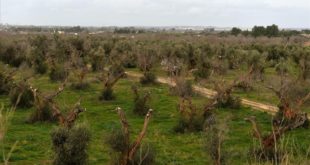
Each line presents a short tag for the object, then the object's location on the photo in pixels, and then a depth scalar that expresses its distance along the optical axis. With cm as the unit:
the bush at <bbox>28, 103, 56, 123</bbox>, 2367
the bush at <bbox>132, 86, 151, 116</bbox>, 2615
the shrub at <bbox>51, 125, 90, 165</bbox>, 1358
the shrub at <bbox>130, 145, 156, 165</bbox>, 1432
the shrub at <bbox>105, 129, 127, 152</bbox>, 1429
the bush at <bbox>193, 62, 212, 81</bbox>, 4106
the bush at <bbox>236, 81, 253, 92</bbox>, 3532
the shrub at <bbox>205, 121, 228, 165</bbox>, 1350
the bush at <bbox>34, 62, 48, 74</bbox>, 4569
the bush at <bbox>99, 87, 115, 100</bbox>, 3086
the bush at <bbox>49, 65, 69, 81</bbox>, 3959
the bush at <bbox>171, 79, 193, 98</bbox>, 2453
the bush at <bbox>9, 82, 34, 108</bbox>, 2795
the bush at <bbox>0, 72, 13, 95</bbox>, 3245
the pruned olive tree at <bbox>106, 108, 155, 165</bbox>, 1380
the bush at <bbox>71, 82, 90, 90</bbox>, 3559
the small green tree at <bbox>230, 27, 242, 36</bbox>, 13775
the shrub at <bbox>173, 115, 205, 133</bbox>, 2212
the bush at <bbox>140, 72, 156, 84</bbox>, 3912
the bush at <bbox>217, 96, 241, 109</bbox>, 2831
